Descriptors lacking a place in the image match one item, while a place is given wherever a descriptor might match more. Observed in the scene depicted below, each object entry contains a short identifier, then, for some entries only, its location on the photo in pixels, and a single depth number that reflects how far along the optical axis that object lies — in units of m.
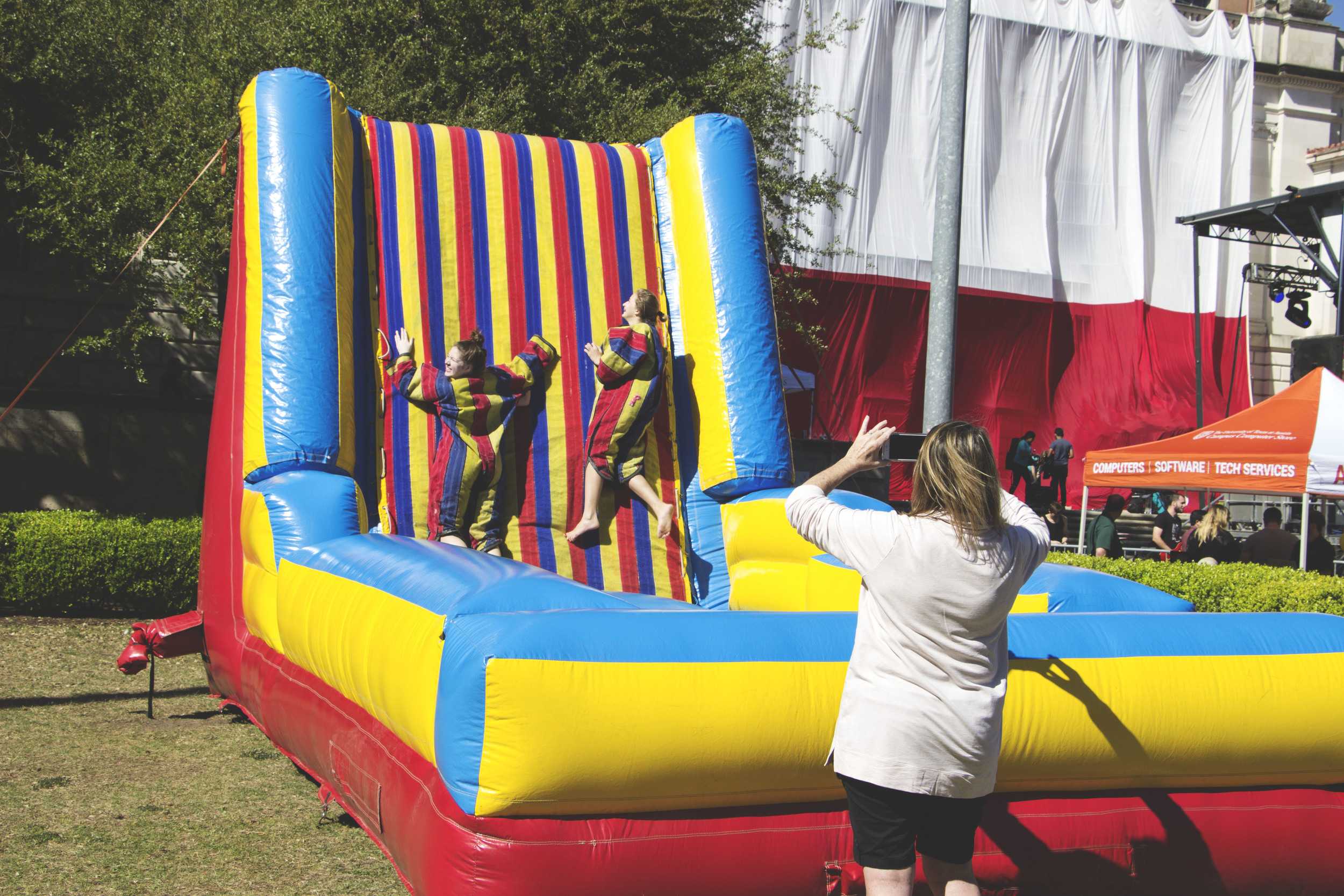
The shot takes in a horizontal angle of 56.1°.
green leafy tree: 9.39
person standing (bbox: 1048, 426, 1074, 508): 18.86
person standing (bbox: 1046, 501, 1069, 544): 15.68
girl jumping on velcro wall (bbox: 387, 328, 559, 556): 5.35
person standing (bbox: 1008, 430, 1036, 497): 19.14
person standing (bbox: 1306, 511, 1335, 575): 11.11
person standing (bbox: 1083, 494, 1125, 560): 12.16
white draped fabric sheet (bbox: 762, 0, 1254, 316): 21.77
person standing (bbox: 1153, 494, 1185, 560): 14.19
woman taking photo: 2.54
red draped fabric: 21.75
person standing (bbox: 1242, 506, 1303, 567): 10.51
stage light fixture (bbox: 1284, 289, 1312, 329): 20.33
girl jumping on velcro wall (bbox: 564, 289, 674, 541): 5.61
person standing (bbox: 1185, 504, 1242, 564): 11.51
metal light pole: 6.52
